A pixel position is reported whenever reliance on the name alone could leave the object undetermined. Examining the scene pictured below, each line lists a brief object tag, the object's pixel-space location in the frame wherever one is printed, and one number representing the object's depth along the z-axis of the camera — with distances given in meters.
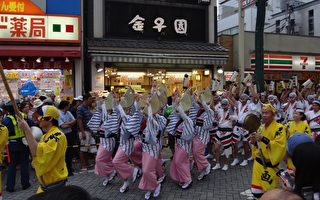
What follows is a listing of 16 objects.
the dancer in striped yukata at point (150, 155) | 6.52
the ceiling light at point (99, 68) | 14.51
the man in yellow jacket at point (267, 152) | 4.77
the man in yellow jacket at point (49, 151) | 3.91
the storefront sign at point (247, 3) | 13.96
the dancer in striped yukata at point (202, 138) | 7.80
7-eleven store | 20.20
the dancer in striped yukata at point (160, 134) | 6.89
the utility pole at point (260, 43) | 12.03
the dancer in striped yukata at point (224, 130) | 8.97
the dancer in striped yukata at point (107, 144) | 7.45
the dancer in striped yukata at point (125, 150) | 6.93
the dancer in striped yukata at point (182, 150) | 7.12
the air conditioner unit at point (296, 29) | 28.07
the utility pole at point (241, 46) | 16.45
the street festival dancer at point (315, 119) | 8.60
